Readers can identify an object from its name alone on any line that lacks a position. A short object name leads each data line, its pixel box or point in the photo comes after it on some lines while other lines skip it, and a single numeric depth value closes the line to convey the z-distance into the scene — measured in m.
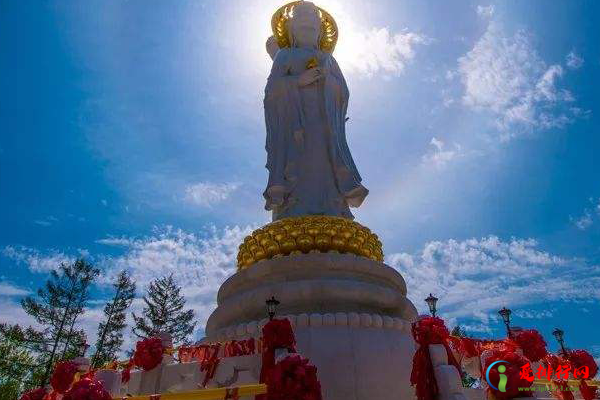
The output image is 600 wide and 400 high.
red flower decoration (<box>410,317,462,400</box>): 4.78
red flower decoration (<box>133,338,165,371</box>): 5.84
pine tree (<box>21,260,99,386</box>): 23.77
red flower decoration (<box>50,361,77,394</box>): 5.67
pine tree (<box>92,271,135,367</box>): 26.22
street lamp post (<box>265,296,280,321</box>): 5.18
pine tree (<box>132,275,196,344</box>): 29.52
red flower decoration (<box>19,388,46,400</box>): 5.56
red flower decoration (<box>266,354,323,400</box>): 4.20
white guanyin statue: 9.78
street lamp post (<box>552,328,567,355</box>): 6.09
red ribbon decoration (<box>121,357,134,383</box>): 5.97
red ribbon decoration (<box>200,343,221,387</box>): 5.50
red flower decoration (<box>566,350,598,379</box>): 6.03
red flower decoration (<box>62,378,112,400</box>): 4.28
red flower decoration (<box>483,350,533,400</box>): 4.12
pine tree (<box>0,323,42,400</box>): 22.67
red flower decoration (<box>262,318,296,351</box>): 4.98
